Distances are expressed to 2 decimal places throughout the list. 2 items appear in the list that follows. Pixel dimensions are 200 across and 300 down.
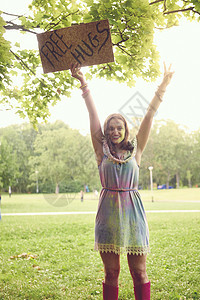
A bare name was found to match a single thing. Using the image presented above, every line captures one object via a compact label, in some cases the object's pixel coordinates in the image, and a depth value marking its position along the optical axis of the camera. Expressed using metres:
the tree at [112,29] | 3.66
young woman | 2.82
